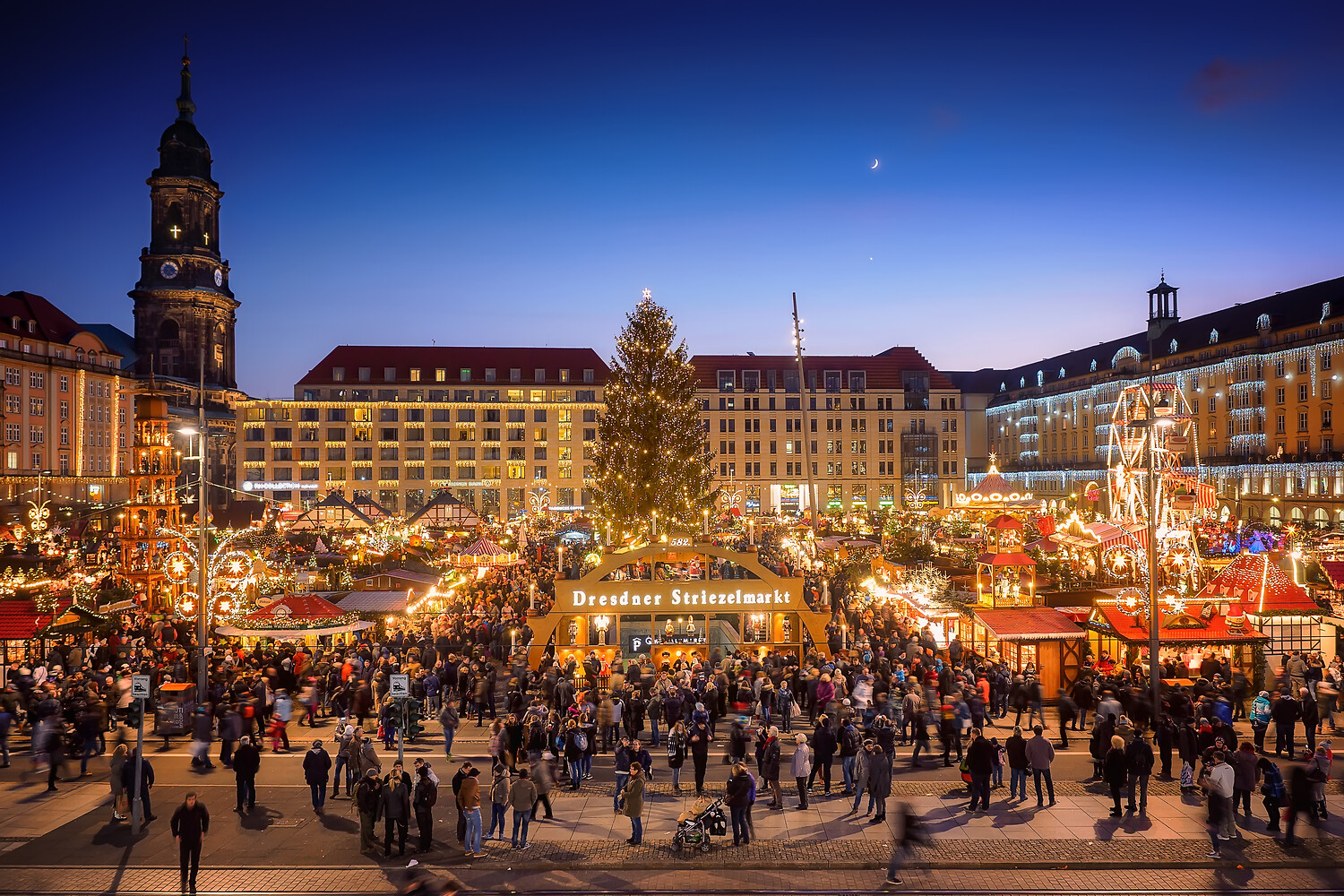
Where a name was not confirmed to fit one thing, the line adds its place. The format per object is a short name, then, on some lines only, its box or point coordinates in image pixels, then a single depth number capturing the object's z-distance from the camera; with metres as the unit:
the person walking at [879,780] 13.77
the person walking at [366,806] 12.75
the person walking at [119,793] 13.95
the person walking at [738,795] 12.83
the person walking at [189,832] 11.42
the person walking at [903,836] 11.82
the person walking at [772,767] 14.33
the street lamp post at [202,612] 19.25
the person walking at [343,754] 15.23
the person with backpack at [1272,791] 13.45
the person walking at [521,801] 12.78
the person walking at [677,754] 15.42
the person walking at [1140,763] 13.82
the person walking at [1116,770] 13.76
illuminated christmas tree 39.00
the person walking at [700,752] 15.20
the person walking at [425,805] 12.84
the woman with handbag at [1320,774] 12.83
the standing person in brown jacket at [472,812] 12.53
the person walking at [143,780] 14.33
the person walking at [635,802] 12.86
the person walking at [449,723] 17.48
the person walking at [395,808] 12.62
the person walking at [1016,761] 14.51
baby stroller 12.72
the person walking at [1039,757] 14.34
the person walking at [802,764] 14.42
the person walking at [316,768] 14.35
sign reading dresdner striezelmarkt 23.81
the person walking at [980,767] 14.07
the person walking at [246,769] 14.35
